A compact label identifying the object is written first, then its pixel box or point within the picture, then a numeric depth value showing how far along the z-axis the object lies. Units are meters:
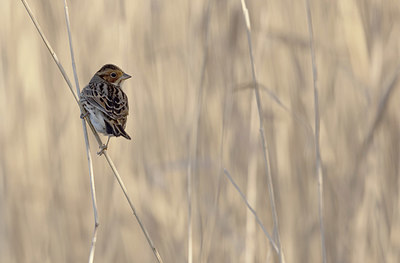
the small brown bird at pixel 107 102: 7.49
